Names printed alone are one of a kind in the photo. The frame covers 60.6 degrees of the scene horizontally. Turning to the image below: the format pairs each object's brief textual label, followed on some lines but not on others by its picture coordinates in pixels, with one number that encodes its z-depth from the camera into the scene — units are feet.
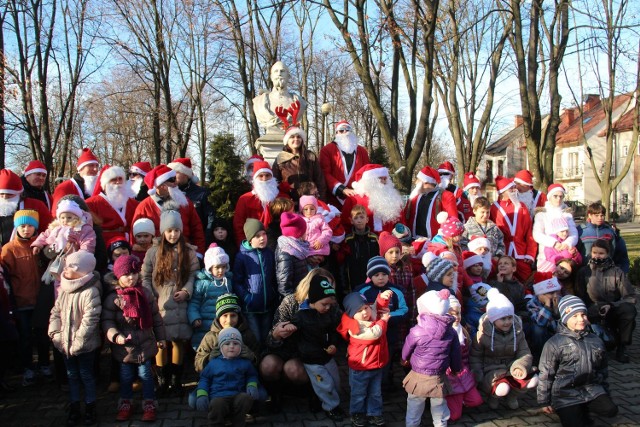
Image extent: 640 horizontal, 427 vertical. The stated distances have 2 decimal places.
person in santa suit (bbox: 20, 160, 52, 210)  20.47
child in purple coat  14.15
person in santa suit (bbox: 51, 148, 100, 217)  20.72
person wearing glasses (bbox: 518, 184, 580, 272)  21.74
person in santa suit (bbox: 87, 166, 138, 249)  19.76
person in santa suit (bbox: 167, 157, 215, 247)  21.23
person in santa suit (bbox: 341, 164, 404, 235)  21.22
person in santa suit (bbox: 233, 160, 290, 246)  20.49
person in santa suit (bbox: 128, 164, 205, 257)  19.27
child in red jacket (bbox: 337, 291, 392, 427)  14.57
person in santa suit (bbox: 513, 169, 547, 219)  24.64
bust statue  35.04
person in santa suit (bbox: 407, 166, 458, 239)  22.74
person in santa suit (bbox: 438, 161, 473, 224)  26.17
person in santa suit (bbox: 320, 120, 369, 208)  23.85
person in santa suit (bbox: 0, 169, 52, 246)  18.56
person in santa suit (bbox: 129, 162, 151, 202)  23.30
